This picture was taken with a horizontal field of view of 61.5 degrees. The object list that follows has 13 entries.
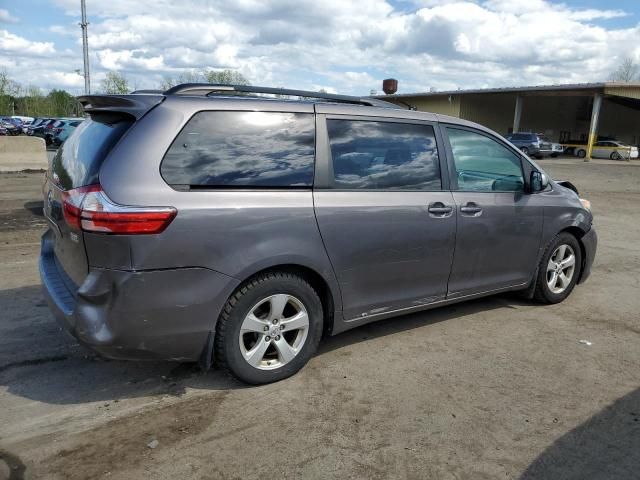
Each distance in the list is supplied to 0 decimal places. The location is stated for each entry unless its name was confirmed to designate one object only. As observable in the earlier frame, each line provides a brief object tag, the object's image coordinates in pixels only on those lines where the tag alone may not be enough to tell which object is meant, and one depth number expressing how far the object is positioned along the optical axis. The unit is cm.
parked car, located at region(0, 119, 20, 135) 4109
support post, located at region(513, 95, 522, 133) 4353
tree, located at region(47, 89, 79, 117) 7750
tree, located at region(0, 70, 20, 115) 6844
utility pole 2084
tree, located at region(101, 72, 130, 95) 5125
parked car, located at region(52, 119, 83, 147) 3171
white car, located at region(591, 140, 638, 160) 3853
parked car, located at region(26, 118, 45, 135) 3819
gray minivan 296
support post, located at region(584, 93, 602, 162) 3738
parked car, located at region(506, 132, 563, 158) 3609
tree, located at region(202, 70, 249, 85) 5088
